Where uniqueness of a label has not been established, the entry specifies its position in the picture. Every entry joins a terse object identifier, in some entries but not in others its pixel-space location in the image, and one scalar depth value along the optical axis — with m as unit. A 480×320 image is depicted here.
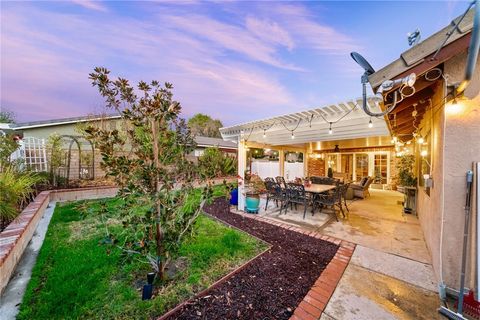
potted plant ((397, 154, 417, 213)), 6.21
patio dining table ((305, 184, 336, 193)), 5.85
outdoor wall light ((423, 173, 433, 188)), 3.29
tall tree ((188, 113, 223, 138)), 32.28
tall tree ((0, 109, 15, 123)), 12.90
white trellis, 7.12
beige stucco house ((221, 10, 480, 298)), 2.20
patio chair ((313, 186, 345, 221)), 5.59
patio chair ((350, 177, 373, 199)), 8.43
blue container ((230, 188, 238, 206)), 6.81
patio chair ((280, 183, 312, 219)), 5.91
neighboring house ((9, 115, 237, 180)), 7.78
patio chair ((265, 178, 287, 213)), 6.27
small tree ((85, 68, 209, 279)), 2.05
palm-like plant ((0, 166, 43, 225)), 3.84
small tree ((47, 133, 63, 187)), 7.52
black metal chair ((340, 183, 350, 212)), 5.79
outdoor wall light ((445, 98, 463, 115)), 2.33
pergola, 4.11
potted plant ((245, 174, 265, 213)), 6.04
